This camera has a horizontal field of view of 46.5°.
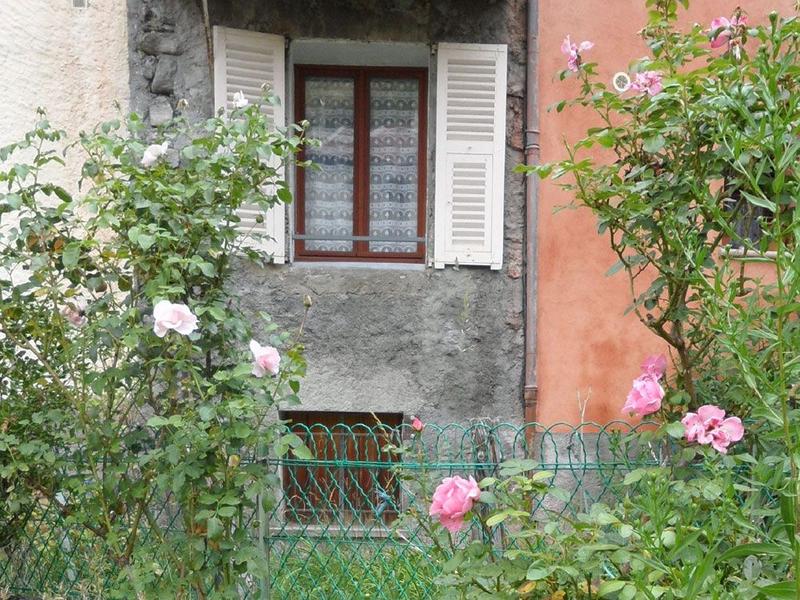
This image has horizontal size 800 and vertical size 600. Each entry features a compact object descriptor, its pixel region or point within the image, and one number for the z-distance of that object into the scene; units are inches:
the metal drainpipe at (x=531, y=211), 235.3
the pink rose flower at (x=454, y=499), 97.4
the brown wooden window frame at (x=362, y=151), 243.4
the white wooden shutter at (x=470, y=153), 234.8
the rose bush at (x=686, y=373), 79.8
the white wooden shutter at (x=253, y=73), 226.5
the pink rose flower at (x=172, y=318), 111.6
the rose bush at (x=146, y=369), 121.6
